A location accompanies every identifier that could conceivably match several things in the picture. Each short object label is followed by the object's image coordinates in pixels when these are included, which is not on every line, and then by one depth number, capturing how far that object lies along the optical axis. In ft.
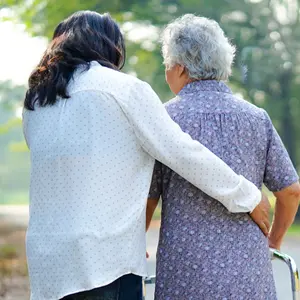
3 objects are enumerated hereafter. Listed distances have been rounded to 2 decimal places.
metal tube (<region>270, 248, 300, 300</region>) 15.57
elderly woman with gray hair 14.30
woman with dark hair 12.87
